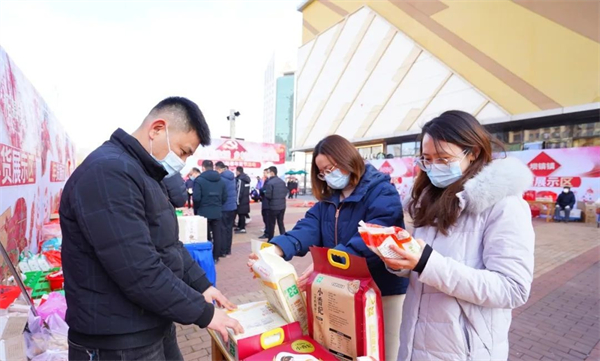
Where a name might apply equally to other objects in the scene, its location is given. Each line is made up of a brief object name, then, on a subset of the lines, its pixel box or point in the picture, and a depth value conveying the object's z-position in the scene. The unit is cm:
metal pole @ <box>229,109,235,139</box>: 1630
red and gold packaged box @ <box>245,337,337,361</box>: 125
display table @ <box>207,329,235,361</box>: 157
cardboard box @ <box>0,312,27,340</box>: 180
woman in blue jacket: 177
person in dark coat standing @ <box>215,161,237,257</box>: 665
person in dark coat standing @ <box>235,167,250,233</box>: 879
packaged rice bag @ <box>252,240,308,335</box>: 140
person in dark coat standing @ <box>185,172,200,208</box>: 998
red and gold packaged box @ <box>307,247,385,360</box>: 121
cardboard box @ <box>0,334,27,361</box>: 171
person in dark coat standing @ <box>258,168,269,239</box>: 783
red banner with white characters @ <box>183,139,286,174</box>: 1755
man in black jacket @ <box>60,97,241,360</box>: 116
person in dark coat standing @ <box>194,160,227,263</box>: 614
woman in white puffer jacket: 121
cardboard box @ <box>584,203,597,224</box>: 1108
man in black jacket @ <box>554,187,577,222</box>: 1161
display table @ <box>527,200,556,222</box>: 1221
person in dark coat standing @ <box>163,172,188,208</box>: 416
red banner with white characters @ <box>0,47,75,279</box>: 320
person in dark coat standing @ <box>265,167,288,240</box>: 770
